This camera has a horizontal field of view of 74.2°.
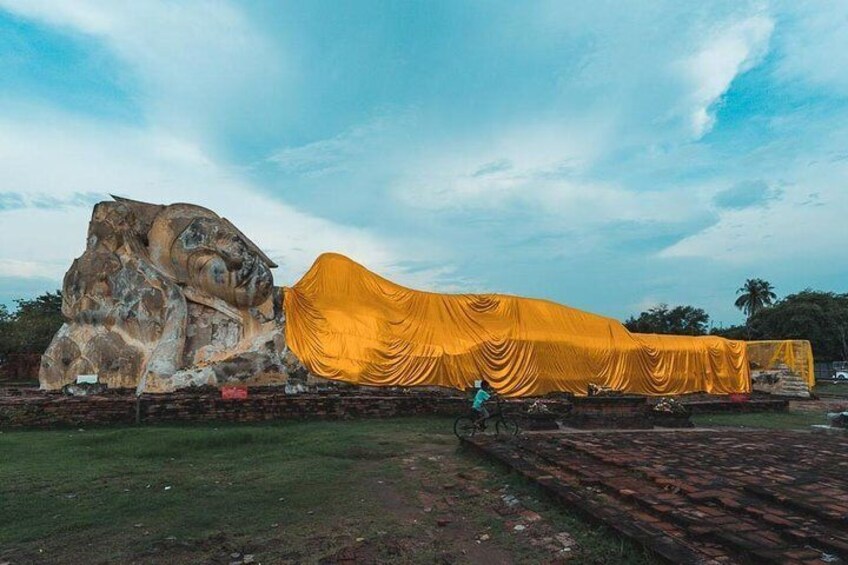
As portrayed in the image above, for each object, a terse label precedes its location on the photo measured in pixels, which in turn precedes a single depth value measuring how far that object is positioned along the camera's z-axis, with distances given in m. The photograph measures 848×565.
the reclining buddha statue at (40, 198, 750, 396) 12.89
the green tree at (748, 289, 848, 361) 40.59
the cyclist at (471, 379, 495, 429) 9.06
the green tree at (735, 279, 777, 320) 51.81
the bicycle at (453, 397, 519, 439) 9.00
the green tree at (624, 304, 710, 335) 46.12
